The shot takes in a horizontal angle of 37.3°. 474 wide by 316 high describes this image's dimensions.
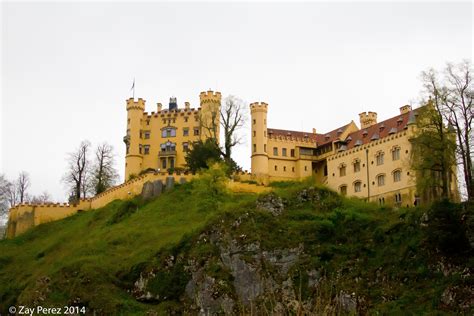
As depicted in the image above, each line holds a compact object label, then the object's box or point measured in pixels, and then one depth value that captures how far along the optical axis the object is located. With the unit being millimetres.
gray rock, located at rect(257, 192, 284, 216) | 51156
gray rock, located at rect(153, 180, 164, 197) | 70369
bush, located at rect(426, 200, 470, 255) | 39312
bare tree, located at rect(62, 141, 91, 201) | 88500
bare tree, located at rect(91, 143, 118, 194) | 88062
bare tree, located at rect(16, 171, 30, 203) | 102500
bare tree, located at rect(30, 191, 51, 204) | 116950
